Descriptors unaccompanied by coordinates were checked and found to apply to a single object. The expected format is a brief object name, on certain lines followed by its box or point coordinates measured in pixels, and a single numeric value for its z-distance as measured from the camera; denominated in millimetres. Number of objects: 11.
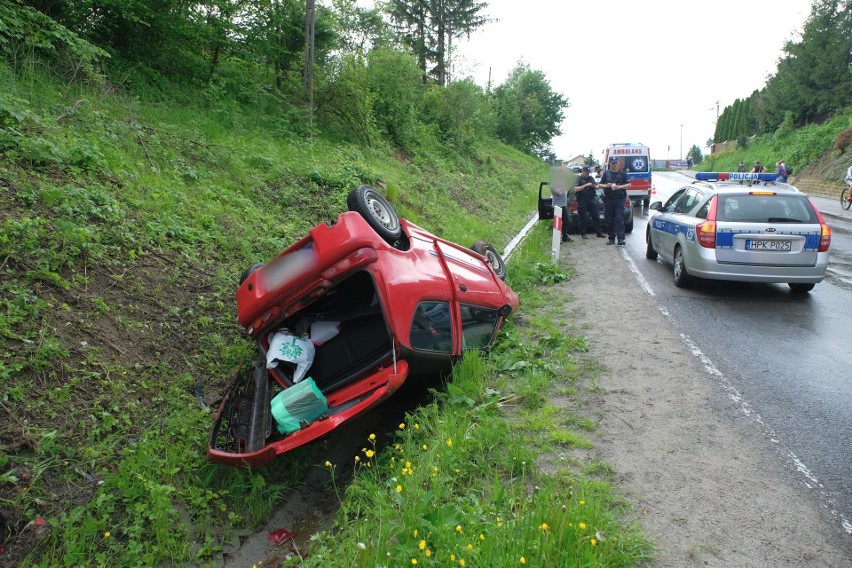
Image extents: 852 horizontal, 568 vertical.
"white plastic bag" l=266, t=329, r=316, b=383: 5184
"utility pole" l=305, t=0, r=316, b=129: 12703
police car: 7957
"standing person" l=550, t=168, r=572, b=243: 12453
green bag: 4566
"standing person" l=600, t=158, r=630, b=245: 13062
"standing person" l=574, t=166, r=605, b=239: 13945
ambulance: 22844
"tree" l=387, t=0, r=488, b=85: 32250
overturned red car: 4664
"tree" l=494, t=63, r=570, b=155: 45625
